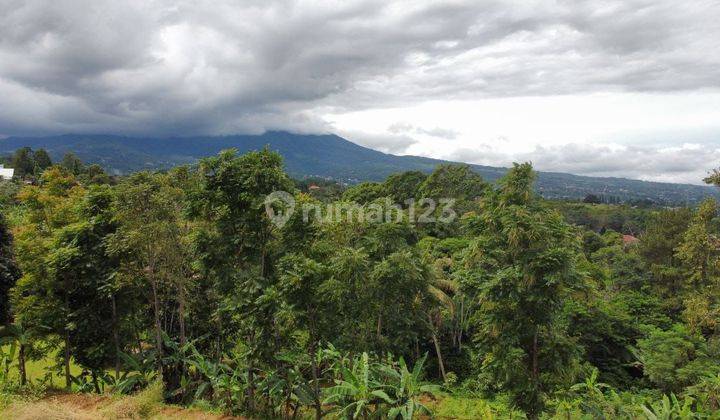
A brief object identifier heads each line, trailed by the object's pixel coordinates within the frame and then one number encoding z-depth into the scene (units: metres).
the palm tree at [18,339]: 11.85
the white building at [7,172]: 56.82
